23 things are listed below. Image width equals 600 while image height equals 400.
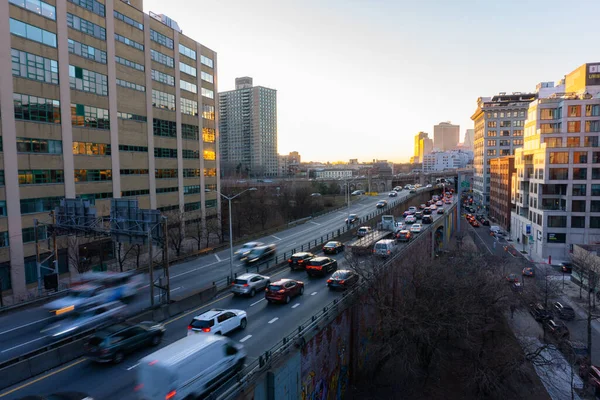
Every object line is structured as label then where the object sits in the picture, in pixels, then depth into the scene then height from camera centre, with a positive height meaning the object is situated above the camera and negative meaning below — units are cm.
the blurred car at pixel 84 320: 1808 -716
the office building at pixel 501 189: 7706 -441
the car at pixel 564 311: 3251 -1218
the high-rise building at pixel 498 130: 10488 +1046
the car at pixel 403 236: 4303 -740
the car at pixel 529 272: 4200 -1126
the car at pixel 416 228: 4884 -755
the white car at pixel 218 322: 1683 -675
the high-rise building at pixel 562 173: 5344 -72
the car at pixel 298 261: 3072 -715
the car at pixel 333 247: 3734 -745
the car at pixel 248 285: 2380 -703
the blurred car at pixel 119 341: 1509 -678
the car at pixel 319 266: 2875 -714
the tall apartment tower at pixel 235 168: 18145 +189
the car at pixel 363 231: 4470 -717
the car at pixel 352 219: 5356 -701
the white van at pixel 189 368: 1137 -615
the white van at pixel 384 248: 3051 -647
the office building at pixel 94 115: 3419 +656
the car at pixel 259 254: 3375 -740
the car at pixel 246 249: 3494 -728
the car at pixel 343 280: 2497 -711
